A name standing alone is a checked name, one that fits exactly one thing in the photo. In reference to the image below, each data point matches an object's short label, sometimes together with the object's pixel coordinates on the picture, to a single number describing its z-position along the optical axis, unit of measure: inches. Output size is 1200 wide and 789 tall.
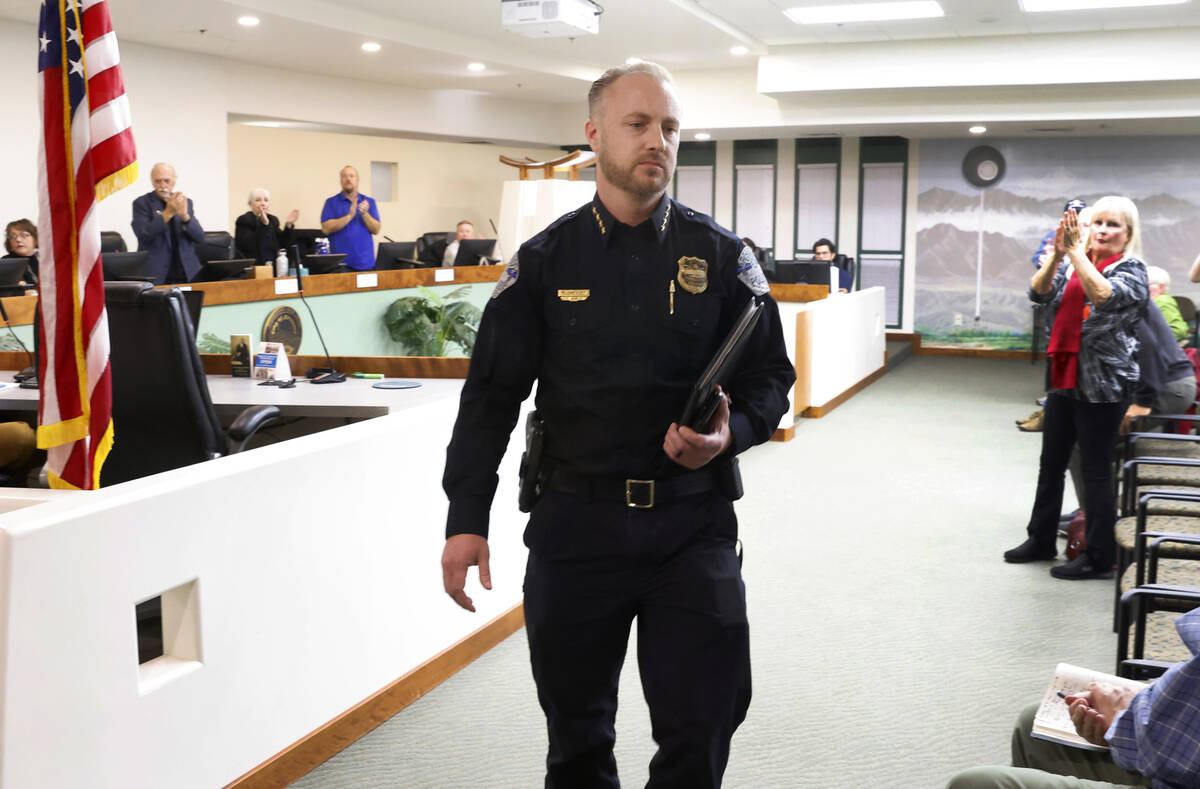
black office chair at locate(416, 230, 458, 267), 409.1
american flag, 101.9
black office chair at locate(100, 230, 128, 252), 326.6
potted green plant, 308.3
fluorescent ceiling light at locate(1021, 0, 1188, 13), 326.3
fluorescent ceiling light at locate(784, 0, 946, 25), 342.0
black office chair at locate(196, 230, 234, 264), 332.5
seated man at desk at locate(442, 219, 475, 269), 393.4
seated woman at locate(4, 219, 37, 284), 289.3
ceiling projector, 304.5
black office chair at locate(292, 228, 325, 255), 373.9
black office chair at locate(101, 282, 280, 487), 119.8
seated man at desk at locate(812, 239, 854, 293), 465.4
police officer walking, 74.4
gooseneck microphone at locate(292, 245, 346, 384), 164.7
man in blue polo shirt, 368.2
